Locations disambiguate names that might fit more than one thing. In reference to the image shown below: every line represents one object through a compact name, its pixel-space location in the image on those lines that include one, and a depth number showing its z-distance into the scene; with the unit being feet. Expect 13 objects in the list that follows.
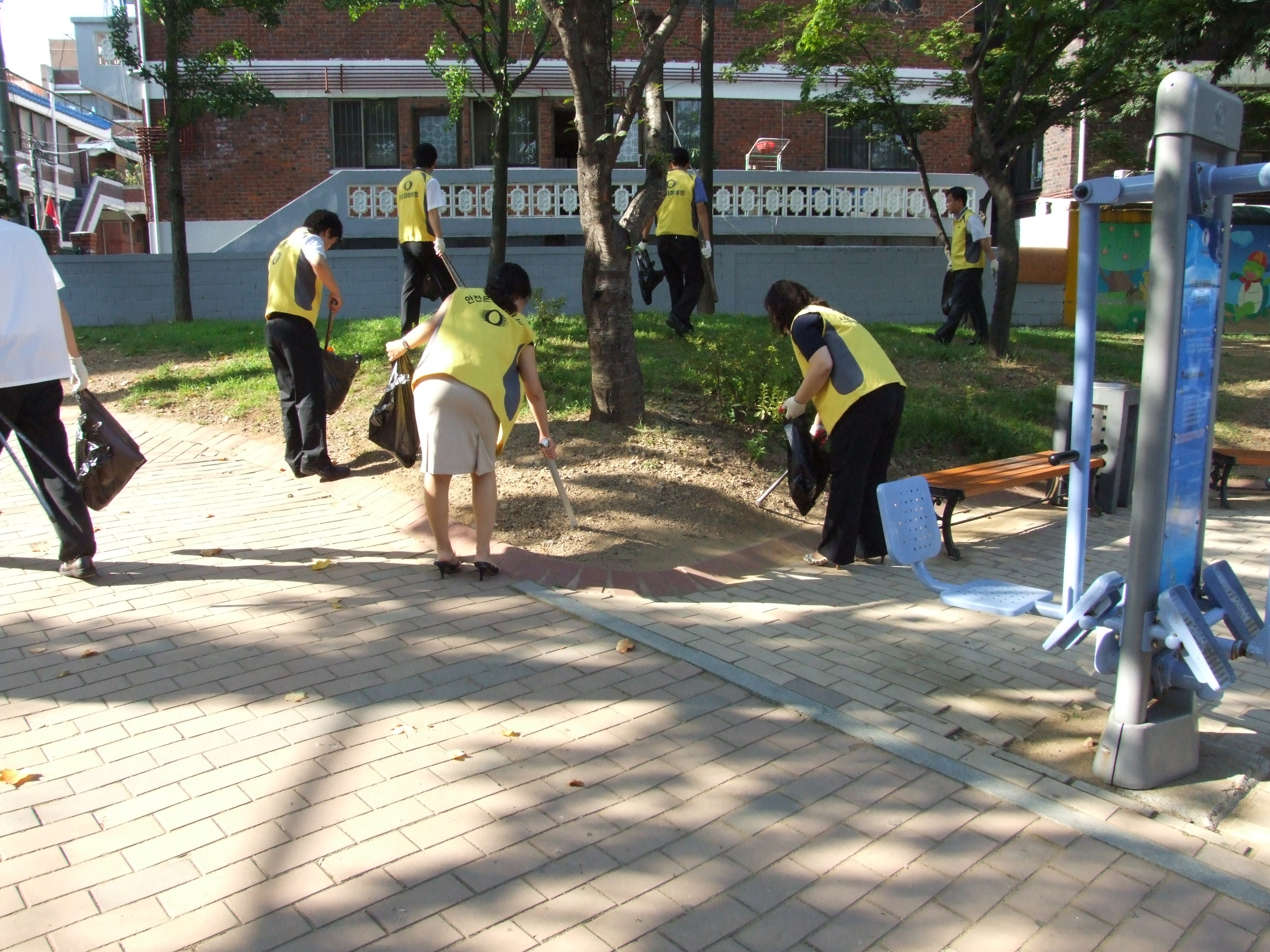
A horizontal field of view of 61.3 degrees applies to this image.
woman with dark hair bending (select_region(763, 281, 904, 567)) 19.66
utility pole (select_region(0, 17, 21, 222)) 42.32
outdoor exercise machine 11.76
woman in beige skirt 17.88
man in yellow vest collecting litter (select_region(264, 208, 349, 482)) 24.17
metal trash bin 26.84
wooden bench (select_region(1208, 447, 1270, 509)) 27.99
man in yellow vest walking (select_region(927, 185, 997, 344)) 40.29
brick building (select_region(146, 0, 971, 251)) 67.72
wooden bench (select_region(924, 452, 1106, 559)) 22.21
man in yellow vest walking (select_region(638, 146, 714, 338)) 33.04
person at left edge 17.44
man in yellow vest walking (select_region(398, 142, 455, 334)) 31.12
